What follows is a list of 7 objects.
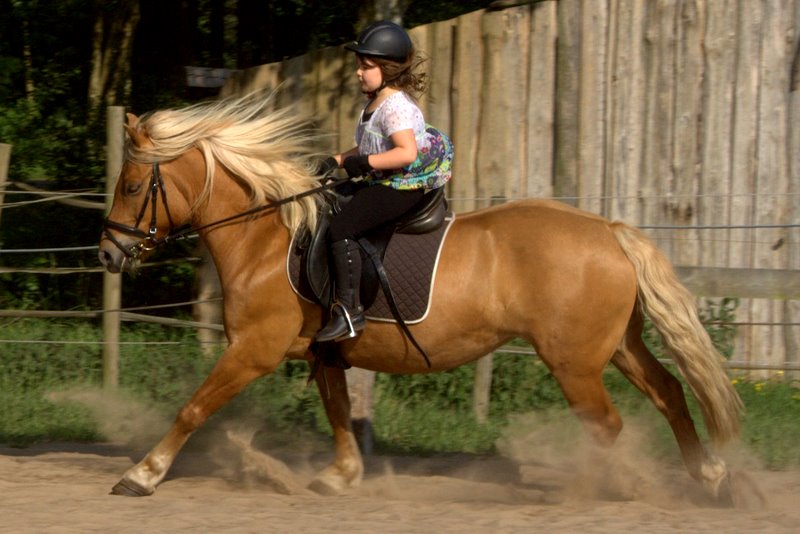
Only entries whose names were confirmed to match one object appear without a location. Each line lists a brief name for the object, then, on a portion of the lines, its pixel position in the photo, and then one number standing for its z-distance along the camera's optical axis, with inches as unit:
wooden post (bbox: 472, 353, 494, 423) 649.6
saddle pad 483.5
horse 478.0
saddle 483.5
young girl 472.7
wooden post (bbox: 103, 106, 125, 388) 687.7
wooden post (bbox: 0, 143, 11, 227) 714.2
